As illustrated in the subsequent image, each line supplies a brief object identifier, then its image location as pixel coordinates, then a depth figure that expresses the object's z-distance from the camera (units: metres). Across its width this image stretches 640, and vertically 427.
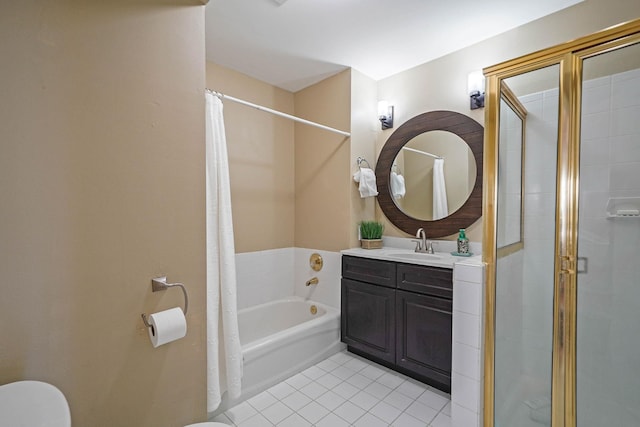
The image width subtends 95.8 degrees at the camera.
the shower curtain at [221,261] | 1.65
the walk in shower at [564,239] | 1.43
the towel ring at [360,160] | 2.71
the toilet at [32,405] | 0.73
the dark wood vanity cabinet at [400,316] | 1.93
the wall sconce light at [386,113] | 2.74
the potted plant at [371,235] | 2.62
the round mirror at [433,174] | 2.29
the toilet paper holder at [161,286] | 1.23
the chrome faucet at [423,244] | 2.43
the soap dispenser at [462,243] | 2.20
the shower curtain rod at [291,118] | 1.80
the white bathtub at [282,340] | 1.97
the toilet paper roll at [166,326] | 1.16
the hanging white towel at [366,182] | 2.63
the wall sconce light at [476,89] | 2.18
